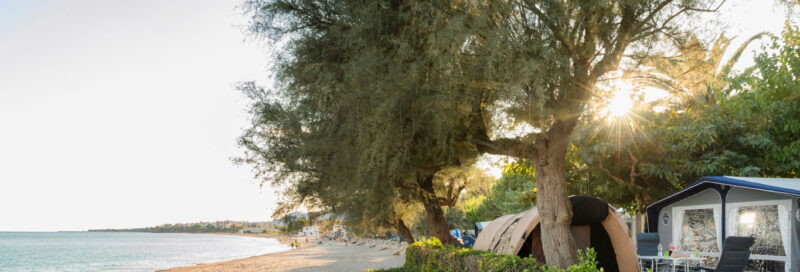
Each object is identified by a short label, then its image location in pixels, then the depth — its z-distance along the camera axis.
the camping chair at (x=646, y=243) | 12.59
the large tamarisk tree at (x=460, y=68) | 8.27
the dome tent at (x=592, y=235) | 11.20
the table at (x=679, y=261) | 11.22
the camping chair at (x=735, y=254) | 9.64
